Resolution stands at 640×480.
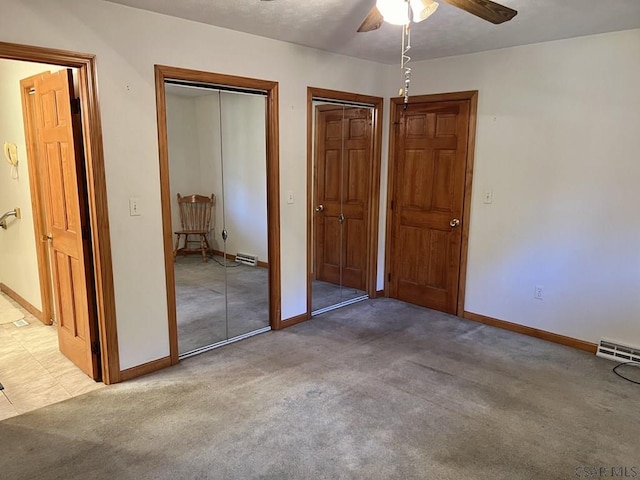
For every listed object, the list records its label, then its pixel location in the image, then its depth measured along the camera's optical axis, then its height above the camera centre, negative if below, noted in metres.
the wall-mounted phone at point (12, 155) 4.03 +0.16
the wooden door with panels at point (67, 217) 2.81 -0.30
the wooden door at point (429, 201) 4.23 -0.27
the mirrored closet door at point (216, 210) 3.25 -0.29
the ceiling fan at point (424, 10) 2.08 +0.81
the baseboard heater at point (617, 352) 3.38 -1.37
